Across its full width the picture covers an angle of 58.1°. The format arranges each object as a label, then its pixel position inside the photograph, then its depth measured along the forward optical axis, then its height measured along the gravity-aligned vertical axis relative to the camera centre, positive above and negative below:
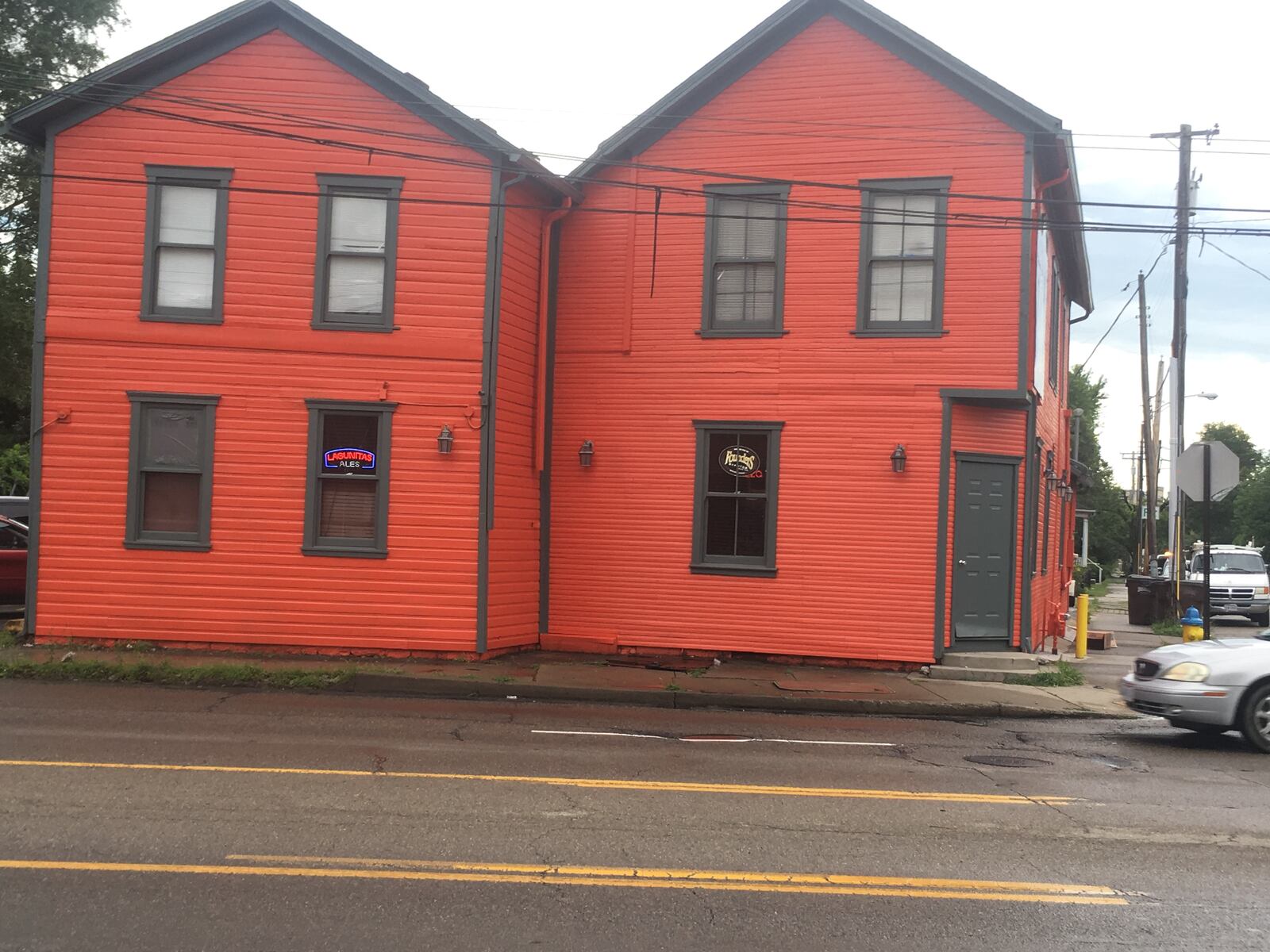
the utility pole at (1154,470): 33.31 +1.78
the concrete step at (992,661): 15.38 -1.87
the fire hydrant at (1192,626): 18.55 -1.59
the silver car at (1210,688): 10.66 -1.49
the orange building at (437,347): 15.06 +2.10
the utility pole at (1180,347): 24.63 +4.07
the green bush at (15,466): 36.28 +0.58
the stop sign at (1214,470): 15.05 +0.81
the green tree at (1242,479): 110.21 +5.42
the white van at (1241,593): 31.06 -1.63
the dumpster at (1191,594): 22.62 -1.26
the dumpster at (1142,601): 27.94 -1.76
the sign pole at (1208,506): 14.95 +0.34
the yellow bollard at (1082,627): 18.25 -1.62
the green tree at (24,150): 30.08 +9.16
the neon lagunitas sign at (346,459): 15.18 +0.51
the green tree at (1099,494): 75.25 +2.20
